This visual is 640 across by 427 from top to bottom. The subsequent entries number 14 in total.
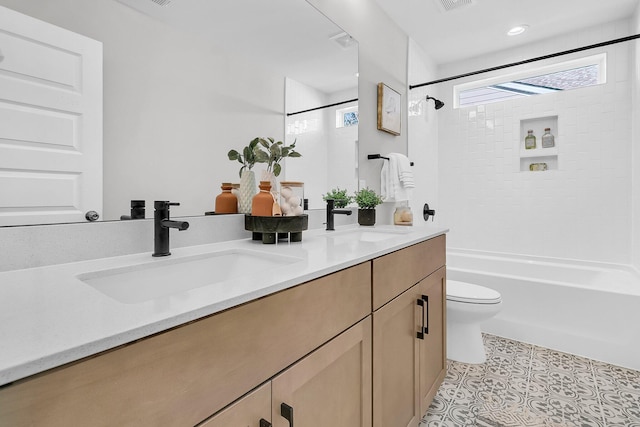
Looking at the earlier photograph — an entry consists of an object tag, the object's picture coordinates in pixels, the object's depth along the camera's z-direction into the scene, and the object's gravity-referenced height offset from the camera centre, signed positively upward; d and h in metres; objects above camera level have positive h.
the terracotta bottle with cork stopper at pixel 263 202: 1.21 +0.03
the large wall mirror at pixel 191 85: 0.94 +0.46
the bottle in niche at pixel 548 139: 3.05 +0.67
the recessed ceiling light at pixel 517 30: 2.76 +1.57
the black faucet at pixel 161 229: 0.94 -0.05
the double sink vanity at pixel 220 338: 0.39 -0.21
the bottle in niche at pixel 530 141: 3.14 +0.68
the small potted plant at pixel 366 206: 1.96 +0.03
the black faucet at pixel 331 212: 1.69 -0.01
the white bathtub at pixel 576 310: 2.01 -0.67
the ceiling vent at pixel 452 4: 2.40 +1.55
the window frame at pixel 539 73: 2.86 +1.34
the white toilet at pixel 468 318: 2.01 -0.69
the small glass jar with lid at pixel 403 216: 2.29 -0.04
